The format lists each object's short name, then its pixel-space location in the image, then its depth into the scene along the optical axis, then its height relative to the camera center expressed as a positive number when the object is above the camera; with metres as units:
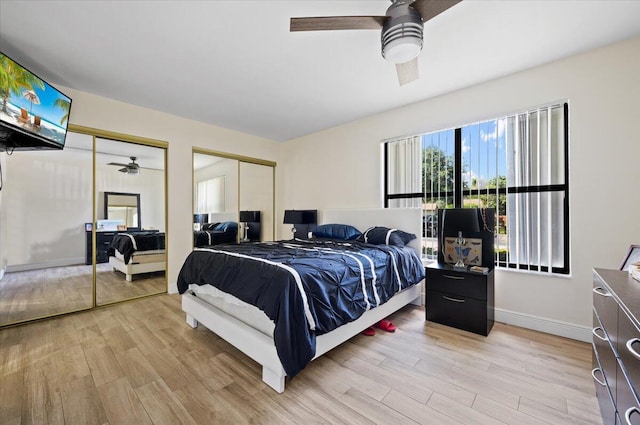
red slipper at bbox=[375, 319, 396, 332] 2.65 -1.18
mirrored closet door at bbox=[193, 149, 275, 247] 4.34 +0.27
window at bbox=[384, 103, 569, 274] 2.62 +0.38
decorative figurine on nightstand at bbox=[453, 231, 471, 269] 2.99 -0.43
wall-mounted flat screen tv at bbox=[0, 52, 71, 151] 2.08 +0.93
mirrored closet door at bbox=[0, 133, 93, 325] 3.01 -0.21
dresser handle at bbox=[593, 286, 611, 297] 1.36 -0.45
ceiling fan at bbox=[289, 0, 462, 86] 1.61 +1.21
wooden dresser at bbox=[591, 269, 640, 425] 0.94 -0.60
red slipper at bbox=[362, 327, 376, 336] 2.57 -1.20
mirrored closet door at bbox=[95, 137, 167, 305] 3.42 -0.11
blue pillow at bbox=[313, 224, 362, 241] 3.75 -0.29
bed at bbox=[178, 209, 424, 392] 1.72 -0.69
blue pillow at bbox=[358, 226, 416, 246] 3.32 -0.31
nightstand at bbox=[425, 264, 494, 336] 2.53 -0.88
